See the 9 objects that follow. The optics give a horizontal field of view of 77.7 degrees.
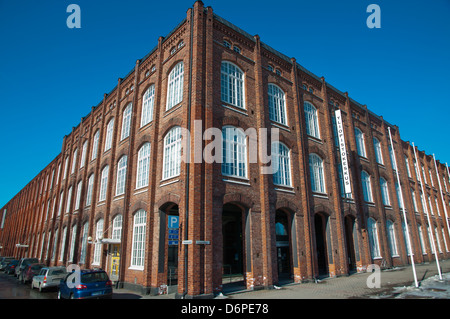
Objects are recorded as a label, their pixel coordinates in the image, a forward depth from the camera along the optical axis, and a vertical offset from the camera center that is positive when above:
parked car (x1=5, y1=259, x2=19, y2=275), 25.58 -1.24
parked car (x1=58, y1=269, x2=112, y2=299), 10.12 -1.24
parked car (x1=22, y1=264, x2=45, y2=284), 18.30 -1.22
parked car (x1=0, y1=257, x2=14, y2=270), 30.92 -1.10
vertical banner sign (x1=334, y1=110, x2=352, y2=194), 18.98 +6.20
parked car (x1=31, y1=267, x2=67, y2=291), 14.35 -1.28
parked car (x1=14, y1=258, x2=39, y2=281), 21.29 -0.86
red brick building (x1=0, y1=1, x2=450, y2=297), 12.67 +3.90
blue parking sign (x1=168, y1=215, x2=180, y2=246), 12.16 +0.71
